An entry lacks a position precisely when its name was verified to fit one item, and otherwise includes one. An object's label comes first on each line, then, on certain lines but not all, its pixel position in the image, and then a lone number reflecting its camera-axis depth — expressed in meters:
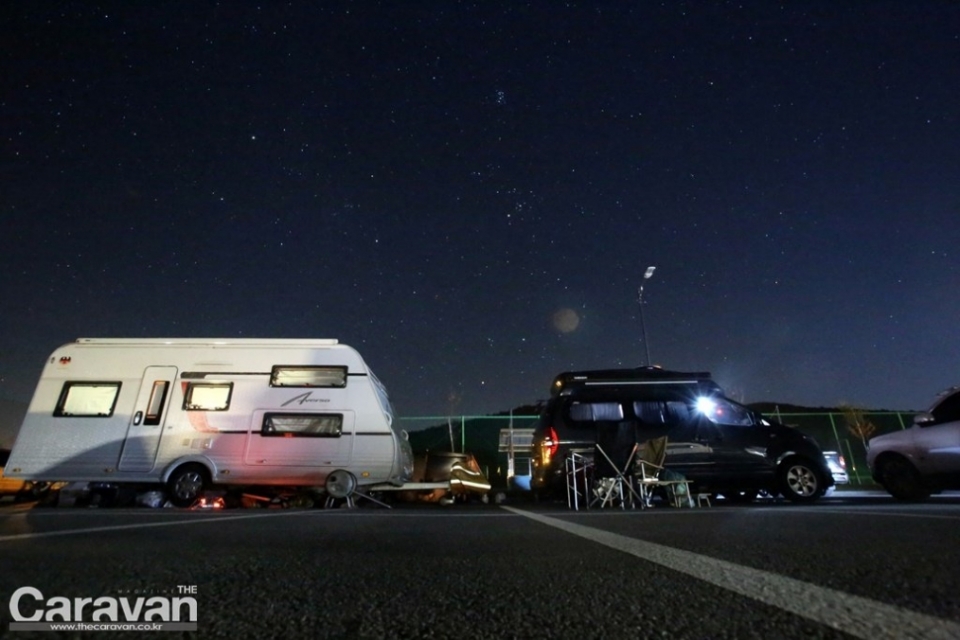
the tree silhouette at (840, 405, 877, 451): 23.43
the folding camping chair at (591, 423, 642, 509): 7.99
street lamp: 18.09
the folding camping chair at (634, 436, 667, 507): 7.57
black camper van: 8.93
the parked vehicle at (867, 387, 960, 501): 7.48
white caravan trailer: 9.71
